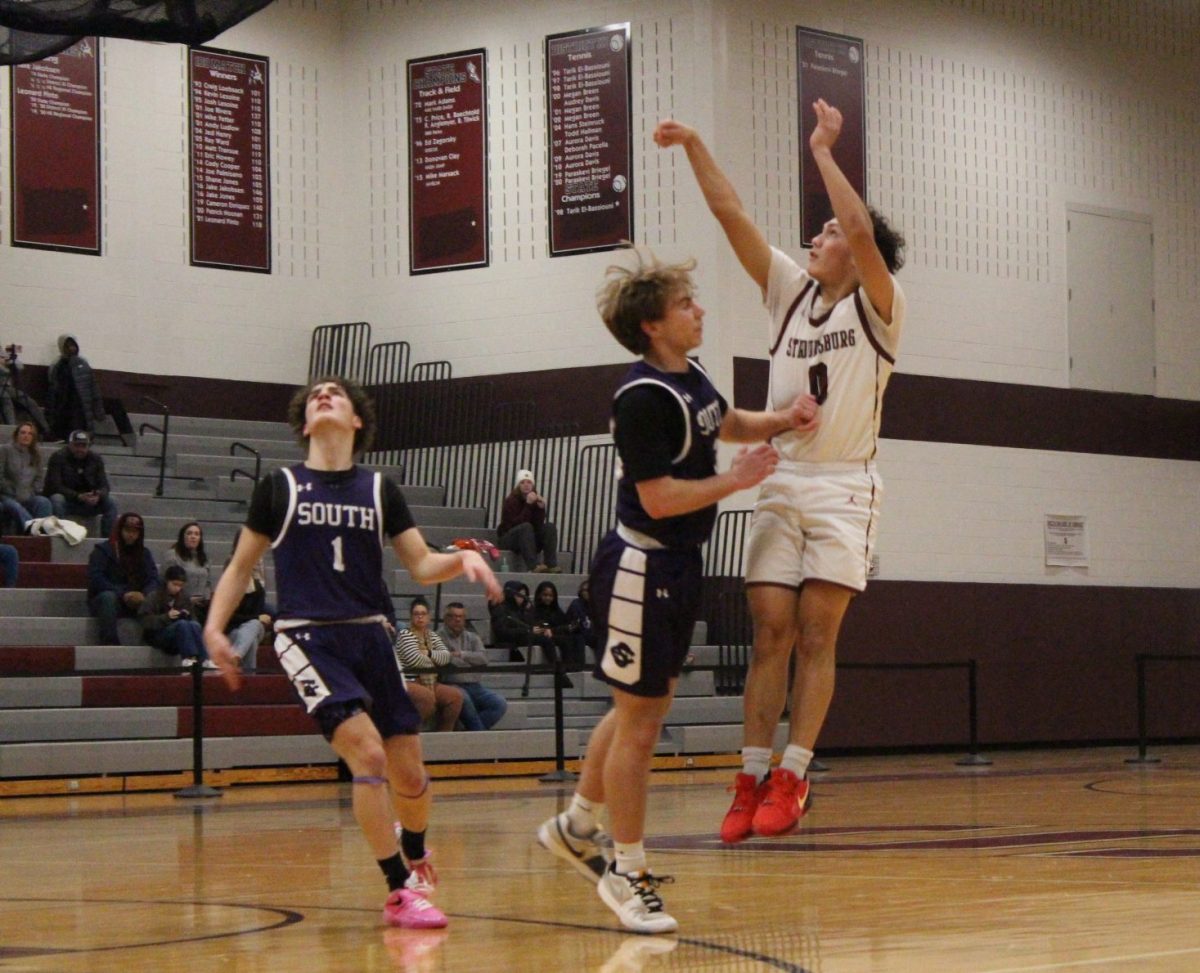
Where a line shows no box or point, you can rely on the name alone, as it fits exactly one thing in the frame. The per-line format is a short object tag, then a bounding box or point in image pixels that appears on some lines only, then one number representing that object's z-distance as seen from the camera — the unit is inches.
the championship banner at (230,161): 833.5
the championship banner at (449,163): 829.2
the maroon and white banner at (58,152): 792.3
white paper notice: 867.1
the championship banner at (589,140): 789.9
